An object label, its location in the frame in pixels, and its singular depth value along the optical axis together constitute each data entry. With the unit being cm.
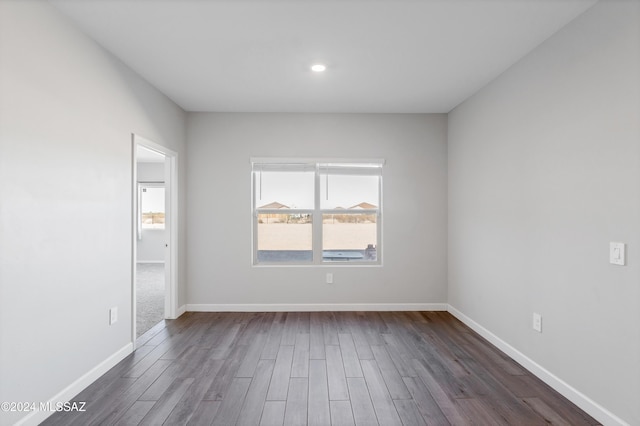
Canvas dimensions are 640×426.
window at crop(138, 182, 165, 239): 816
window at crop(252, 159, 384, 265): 437
